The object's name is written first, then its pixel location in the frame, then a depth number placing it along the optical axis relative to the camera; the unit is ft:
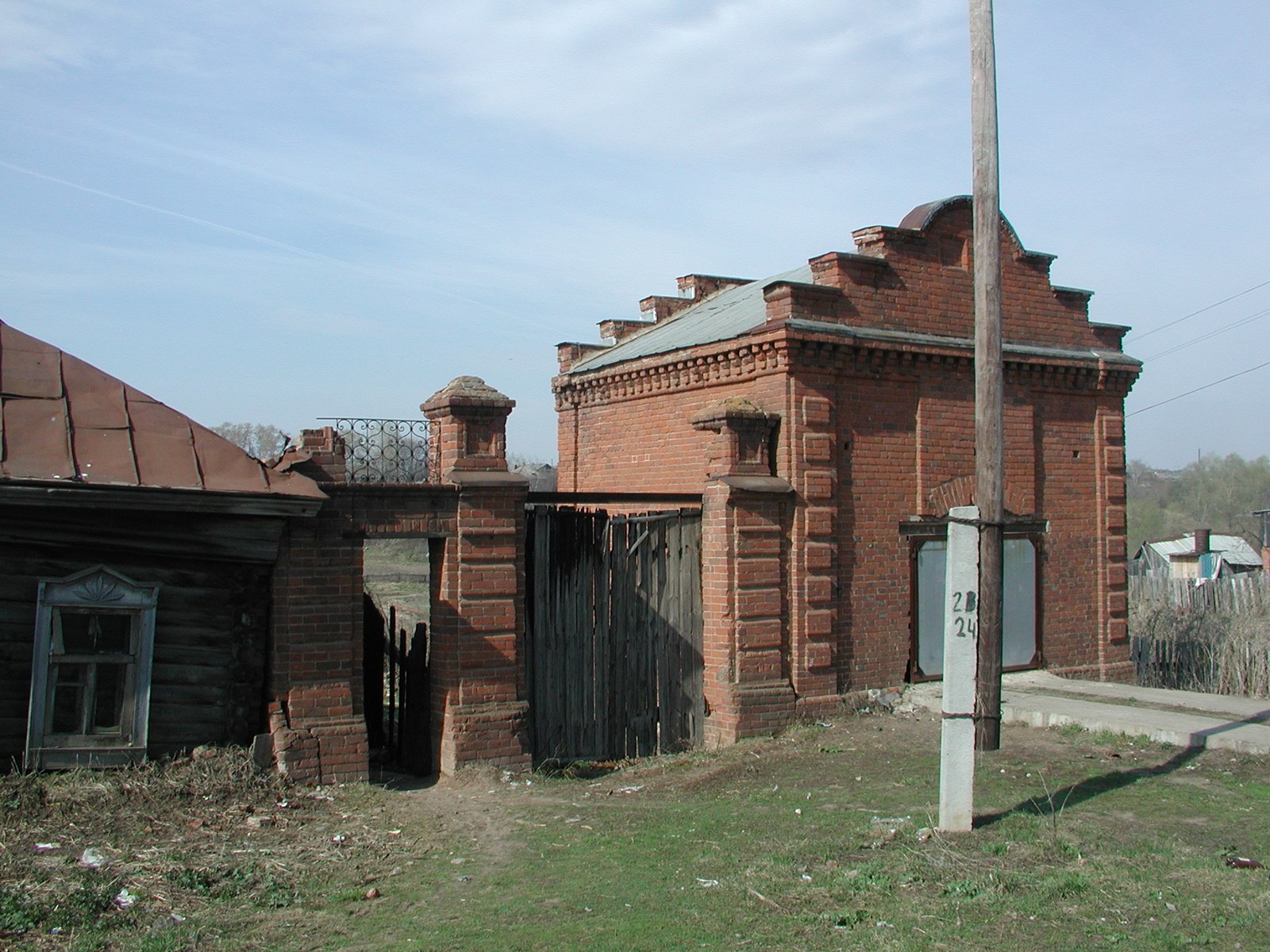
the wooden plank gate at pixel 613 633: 34.12
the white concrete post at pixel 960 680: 23.84
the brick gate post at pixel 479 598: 30.60
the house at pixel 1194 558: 115.14
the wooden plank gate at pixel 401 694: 32.58
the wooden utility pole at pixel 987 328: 29.94
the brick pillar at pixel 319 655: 27.84
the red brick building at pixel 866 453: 36.37
